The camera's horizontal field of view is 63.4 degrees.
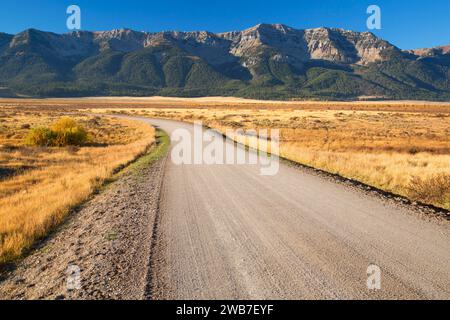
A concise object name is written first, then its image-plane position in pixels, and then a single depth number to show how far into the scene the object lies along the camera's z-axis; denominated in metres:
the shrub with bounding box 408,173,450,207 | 10.79
